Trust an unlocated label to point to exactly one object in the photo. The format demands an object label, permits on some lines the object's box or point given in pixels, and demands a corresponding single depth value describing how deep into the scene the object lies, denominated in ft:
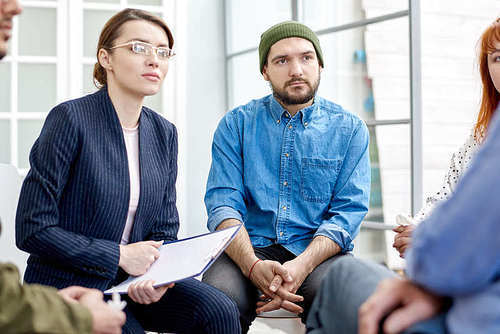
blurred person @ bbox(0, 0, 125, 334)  3.20
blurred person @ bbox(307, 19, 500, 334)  2.53
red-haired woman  6.16
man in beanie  6.93
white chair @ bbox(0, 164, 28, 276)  7.12
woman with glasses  5.39
